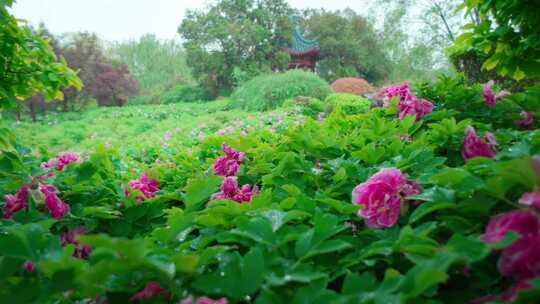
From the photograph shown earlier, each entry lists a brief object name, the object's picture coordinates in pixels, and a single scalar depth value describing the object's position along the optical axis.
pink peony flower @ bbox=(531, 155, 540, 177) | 0.61
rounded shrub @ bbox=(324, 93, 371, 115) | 8.54
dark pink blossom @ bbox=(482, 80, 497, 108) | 1.87
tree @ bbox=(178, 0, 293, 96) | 20.86
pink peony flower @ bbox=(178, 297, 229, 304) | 0.53
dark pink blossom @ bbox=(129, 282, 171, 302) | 0.62
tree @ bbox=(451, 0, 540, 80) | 1.86
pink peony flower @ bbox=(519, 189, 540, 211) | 0.59
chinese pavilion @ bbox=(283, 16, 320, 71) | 24.83
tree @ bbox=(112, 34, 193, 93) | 34.88
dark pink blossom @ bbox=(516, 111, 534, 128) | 1.65
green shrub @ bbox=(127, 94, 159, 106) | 22.17
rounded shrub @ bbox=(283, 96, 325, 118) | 9.70
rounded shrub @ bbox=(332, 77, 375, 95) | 14.11
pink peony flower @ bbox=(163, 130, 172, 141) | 7.18
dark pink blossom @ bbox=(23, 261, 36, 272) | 0.84
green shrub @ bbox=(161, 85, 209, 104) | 21.25
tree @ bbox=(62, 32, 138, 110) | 19.95
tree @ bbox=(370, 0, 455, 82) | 16.28
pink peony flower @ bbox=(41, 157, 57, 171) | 1.66
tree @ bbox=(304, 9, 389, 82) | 24.73
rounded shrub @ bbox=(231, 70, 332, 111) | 12.50
